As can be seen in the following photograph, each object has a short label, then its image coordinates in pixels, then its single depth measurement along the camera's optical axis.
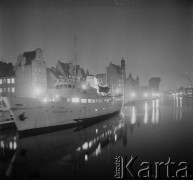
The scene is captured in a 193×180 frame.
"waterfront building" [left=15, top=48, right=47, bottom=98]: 47.72
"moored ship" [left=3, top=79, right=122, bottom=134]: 19.34
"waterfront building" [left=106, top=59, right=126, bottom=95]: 104.19
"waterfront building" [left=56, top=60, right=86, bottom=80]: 64.07
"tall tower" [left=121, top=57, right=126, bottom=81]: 128.18
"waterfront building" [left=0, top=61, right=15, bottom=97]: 49.28
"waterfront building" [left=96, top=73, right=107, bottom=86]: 99.12
